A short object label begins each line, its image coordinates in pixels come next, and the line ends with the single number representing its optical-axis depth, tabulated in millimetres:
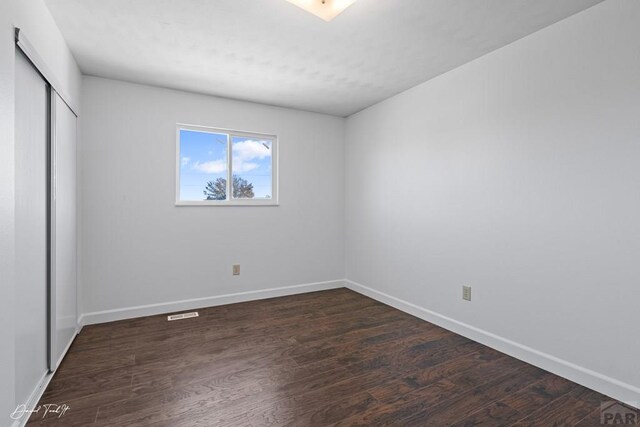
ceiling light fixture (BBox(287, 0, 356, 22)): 1926
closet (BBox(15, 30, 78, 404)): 1612
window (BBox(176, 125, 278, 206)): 3492
